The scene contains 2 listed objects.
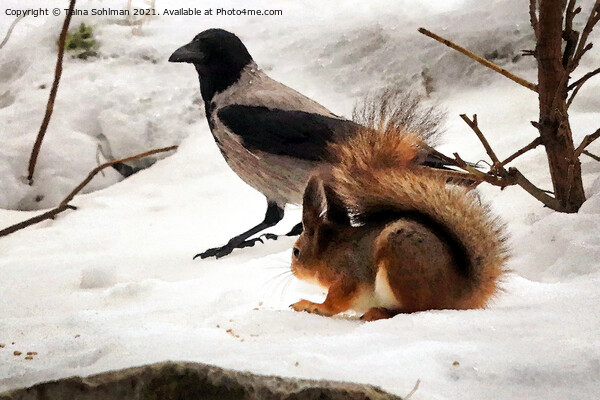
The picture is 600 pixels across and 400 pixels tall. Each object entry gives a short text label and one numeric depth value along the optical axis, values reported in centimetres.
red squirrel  740
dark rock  719
